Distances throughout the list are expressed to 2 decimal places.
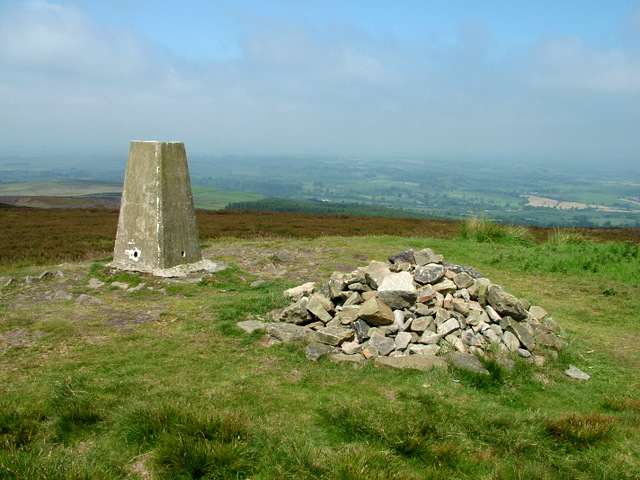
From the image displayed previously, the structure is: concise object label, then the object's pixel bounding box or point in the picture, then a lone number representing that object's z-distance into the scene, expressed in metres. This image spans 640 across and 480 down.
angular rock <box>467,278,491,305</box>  8.16
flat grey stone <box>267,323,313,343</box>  7.25
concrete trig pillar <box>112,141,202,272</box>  11.52
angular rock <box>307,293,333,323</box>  7.79
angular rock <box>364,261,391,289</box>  8.37
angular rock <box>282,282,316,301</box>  8.98
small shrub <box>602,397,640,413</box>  5.64
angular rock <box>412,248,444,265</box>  9.53
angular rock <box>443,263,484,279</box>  9.20
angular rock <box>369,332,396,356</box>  6.81
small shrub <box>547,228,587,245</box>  18.62
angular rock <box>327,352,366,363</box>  6.54
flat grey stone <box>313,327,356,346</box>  7.06
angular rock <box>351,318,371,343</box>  7.15
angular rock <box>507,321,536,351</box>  7.22
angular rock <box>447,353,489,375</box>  6.24
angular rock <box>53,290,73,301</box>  10.10
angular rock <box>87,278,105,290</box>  11.11
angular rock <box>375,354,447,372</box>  6.32
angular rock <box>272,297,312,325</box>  7.92
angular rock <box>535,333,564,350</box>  7.38
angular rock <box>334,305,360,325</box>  7.49
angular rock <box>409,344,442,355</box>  6.80
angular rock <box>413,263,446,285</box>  8.39
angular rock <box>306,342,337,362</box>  6.55
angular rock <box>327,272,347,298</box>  8.39
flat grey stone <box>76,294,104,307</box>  9.45
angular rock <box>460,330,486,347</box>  7.03
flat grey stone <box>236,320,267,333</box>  7.64
